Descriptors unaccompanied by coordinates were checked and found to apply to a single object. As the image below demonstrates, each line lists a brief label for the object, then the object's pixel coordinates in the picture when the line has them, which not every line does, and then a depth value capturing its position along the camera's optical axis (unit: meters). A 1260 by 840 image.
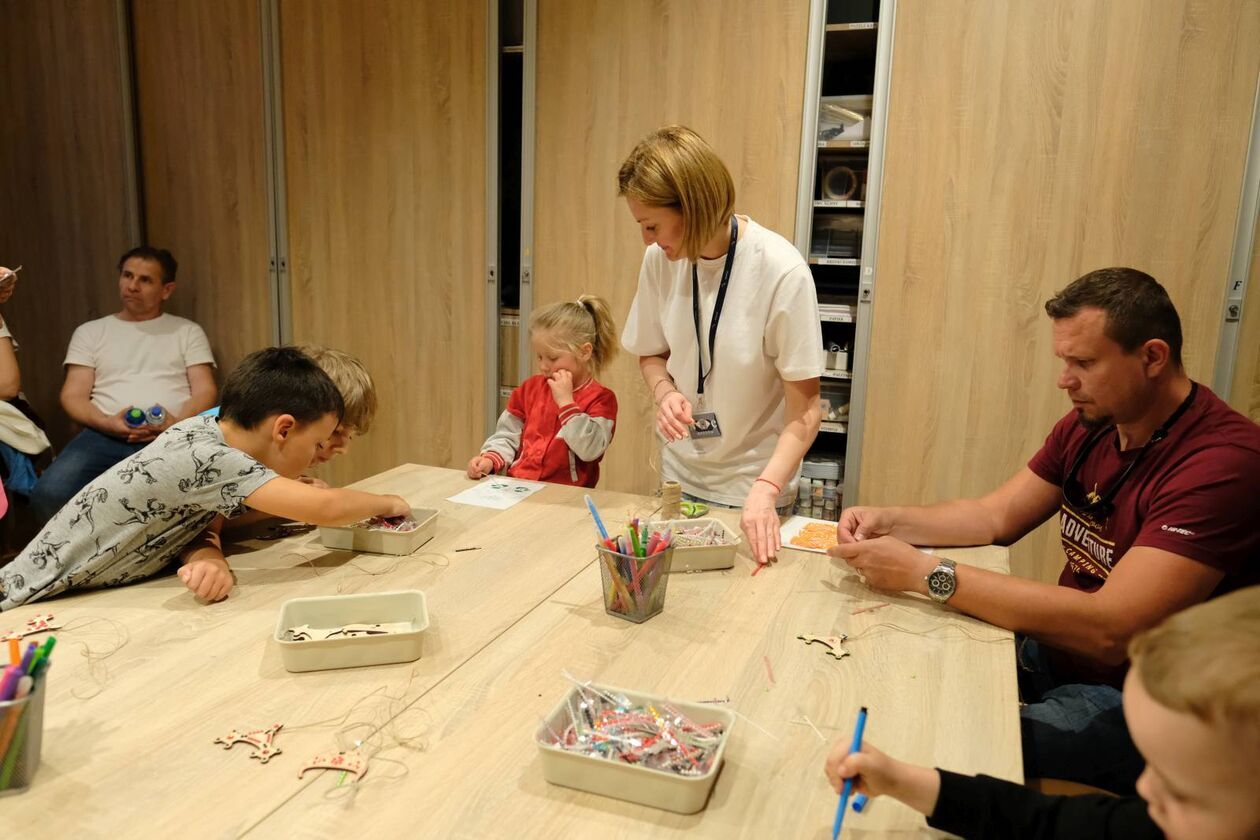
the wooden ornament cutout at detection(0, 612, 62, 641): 1.38
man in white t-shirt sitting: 3.59
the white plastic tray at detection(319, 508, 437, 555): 1.78
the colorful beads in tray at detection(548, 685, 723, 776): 1.04
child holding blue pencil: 0.69
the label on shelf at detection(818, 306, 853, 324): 3.29
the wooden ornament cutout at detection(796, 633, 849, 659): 1.40
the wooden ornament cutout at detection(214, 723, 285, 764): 1.08
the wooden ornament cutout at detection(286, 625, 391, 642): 1.33
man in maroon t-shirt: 1.46
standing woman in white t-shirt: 1.93
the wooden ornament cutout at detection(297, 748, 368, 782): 1.06
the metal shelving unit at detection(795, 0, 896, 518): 3.12
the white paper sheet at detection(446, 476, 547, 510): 2.16
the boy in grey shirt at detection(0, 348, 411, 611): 1.56
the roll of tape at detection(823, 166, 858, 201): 3.29
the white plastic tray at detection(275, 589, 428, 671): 1.29
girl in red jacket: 2.56
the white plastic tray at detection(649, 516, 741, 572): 1.74
